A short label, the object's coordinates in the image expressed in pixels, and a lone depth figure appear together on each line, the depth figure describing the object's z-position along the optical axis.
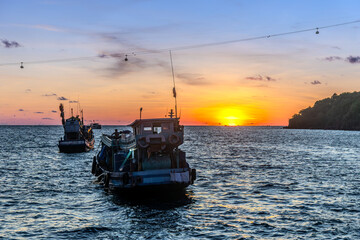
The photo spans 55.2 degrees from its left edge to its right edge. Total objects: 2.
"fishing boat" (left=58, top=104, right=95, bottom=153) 70.00
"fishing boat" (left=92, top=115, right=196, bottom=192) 26.42
